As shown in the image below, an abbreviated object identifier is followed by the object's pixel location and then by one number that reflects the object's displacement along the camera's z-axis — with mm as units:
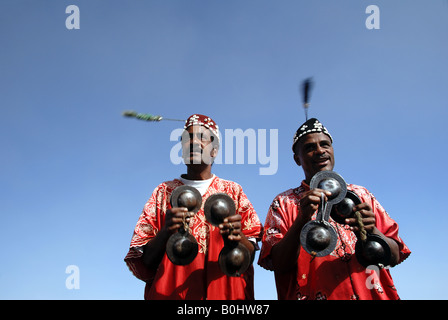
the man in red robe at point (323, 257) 3164
